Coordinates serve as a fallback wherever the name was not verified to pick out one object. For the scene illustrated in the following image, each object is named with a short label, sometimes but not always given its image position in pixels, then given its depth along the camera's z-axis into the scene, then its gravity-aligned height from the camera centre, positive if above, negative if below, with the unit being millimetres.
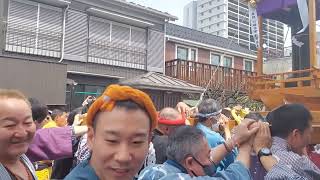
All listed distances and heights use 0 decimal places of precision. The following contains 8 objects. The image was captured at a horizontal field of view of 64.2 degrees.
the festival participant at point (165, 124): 2323 -272
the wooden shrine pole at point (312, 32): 2941 +765
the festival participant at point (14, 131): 1194 -178
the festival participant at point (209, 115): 2356 -186
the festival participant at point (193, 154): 1224 -319
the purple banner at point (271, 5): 3442 +1253
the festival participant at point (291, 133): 1308 -193
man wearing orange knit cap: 849 -134
